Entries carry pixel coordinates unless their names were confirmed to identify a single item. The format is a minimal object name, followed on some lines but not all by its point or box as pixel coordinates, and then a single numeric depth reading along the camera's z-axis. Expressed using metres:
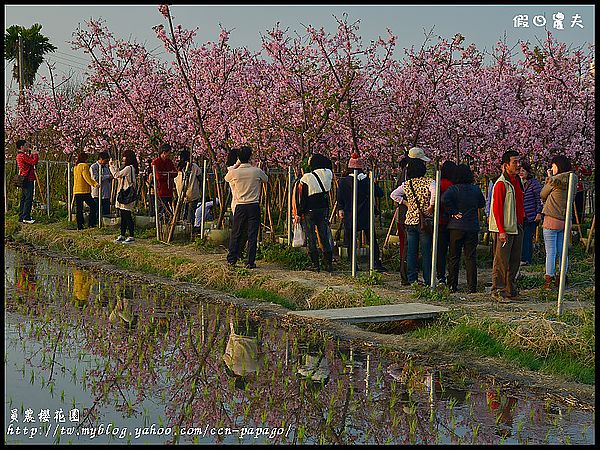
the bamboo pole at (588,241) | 16.67
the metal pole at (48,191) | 23.17
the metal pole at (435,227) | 12.23
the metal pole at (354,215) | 13.66
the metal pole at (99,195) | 20.62
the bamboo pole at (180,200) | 17.83
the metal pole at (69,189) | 22.47
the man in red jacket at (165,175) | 18.45
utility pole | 31.98
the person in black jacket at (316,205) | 14.25
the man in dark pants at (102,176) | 20.69
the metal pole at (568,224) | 10.50
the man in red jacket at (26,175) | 22.05
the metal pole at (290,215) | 15.69
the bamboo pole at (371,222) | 13.44
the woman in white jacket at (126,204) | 18.50
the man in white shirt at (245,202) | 14.64
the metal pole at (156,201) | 18.16
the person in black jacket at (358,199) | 14.54
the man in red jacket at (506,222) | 12.00
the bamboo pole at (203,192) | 17.22
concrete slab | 10.49
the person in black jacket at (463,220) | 12.40
